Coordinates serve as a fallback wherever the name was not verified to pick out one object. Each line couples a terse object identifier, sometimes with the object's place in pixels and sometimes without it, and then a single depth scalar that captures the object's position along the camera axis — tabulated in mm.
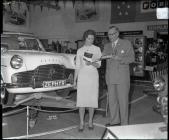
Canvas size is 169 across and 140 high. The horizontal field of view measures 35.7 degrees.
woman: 4008
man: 4016
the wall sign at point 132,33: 11725
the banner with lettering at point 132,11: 11689
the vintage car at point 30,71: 4594
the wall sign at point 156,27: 11141
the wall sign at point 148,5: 11550
